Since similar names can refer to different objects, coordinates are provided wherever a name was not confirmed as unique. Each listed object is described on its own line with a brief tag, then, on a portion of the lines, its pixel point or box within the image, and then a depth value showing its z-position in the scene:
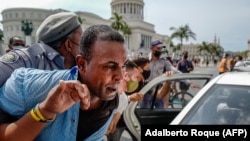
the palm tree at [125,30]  47.16
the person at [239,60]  9.36
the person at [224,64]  8.15
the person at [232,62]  10.58
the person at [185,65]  6.73
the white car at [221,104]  1.64
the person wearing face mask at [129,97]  1.71
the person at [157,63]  3.41
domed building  60.02
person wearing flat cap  1.04
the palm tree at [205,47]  63.63
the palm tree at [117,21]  45.03
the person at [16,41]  3.78
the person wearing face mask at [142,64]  2.86
